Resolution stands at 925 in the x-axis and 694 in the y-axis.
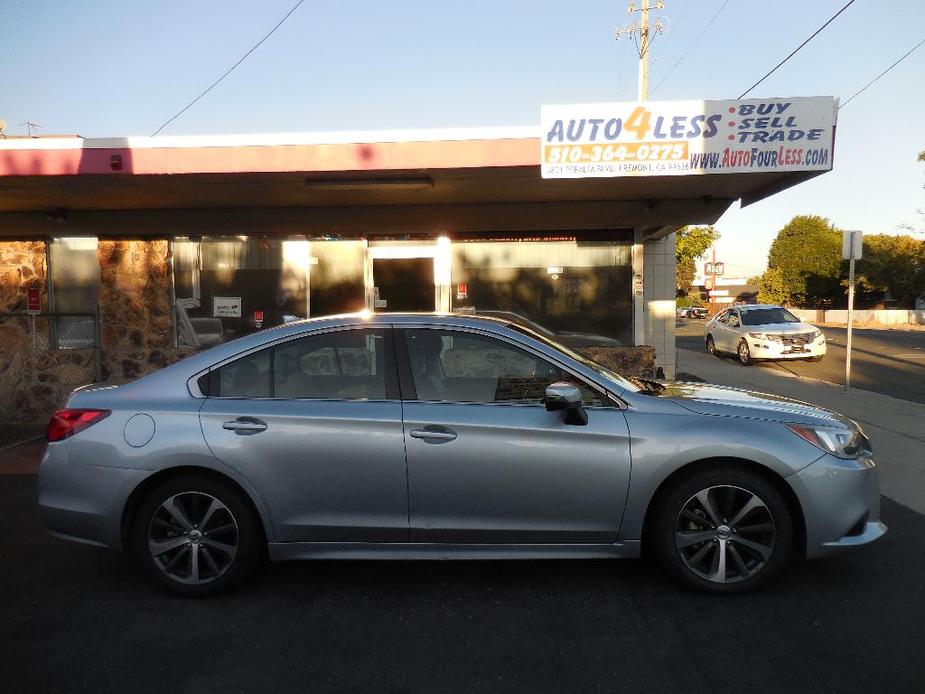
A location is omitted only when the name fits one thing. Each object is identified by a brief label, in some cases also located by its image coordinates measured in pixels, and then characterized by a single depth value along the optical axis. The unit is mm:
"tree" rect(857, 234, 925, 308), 45094
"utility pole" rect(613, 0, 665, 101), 25703
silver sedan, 3889
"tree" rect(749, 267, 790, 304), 54719
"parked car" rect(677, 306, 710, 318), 73312
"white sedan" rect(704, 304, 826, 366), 17281
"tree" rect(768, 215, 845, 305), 51938
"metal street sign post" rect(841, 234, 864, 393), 12039
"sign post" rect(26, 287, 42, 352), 10242
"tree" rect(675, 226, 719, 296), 39844
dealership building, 9969
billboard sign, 7402
